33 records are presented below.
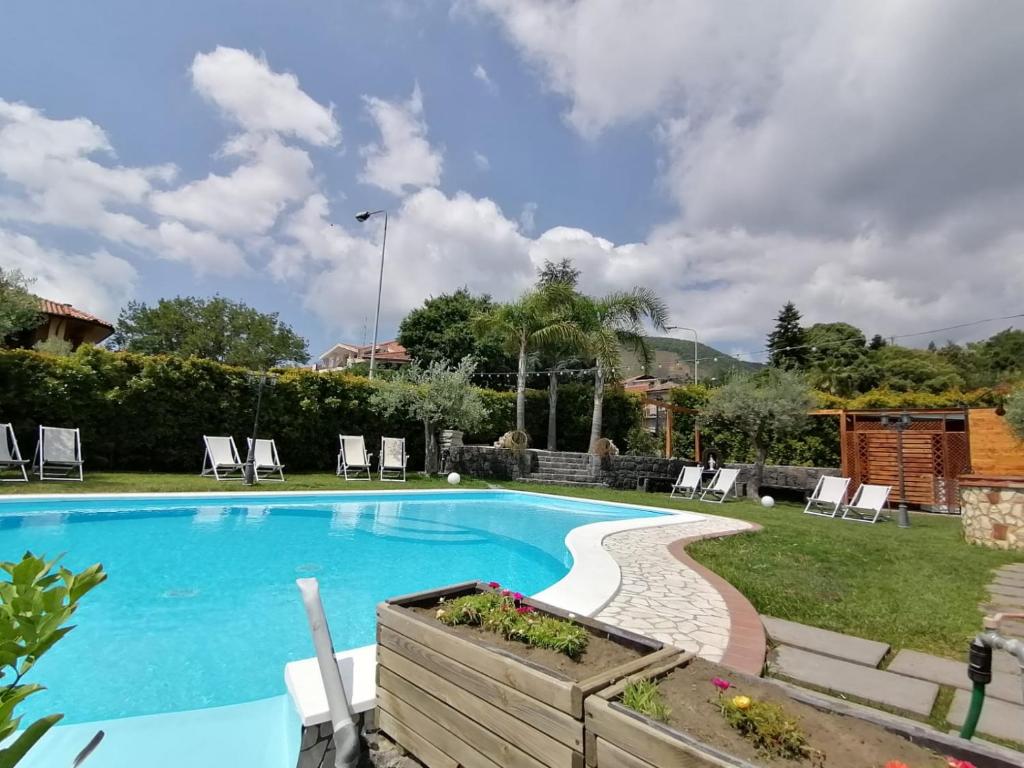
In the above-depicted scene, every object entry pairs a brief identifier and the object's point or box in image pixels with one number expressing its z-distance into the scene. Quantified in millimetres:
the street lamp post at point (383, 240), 23258
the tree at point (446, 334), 31719
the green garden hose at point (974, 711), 1513
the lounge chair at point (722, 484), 13352
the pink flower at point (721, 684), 1618
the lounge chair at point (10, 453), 9867
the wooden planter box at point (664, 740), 1258
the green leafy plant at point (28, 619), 791
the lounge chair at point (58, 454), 10569
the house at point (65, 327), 24750
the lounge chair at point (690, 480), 13817
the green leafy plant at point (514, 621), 1976
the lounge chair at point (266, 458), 12719
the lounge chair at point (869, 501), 10844
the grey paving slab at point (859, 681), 2834
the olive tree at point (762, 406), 13539
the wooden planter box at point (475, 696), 1577
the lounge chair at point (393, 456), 14352
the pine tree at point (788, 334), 47925
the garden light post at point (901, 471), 10141
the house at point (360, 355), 51050
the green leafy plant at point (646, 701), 1477
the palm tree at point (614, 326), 17344
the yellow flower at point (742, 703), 1462
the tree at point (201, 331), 35562
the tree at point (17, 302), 14281
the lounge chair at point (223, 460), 12469
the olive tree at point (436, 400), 14672
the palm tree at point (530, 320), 17406
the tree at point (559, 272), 31812
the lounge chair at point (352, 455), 14039
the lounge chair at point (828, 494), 11508
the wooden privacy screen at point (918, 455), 13078
